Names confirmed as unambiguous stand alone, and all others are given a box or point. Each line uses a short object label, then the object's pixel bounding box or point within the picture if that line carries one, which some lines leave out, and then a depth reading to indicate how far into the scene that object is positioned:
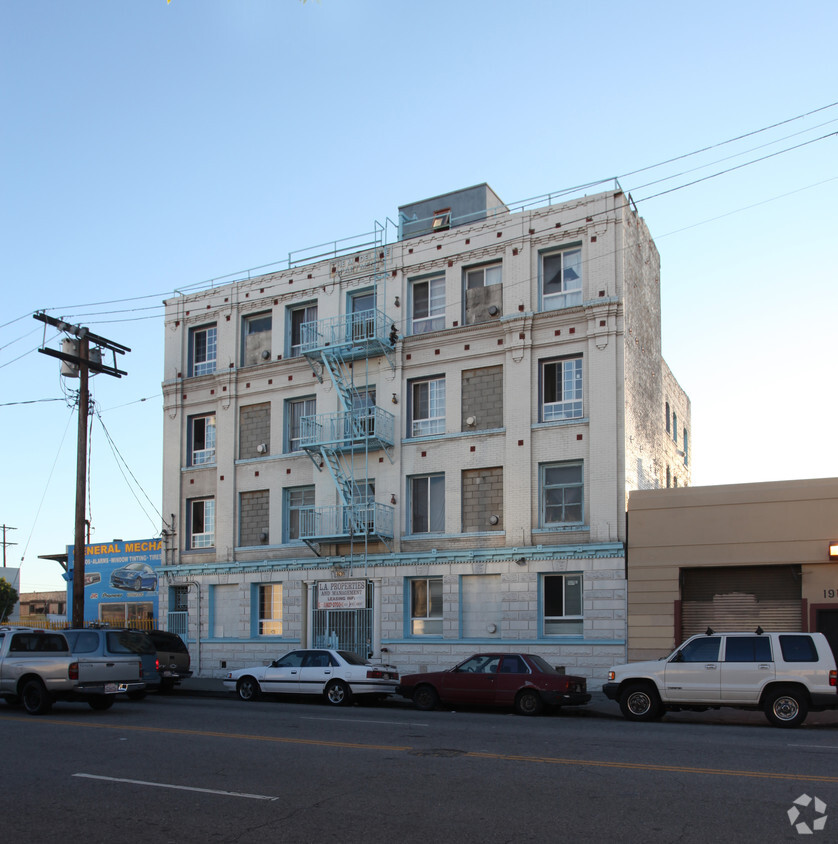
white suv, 16.38
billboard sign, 37.50
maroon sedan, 19.23
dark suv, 25.05
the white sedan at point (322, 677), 21.62
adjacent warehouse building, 22.45
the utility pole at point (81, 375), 27.09
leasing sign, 28.55
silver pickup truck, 17.47
